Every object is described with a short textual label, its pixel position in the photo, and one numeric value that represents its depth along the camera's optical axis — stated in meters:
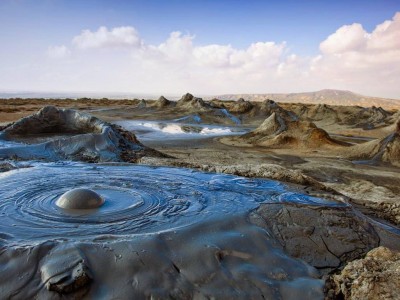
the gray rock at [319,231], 2.97
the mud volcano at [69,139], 6.42
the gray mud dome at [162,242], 2.32
